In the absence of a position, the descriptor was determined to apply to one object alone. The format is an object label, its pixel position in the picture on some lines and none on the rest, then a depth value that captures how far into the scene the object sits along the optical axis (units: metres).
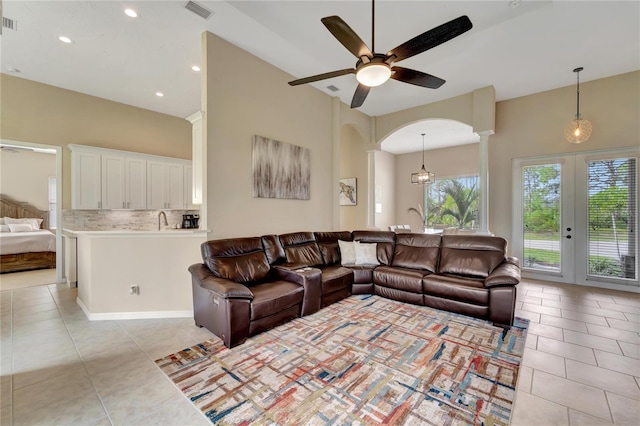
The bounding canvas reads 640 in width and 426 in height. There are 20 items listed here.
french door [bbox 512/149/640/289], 4.42
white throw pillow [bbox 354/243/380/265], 4.45
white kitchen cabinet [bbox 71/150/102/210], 4.75
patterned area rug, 1.78
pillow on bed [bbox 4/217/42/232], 6.77
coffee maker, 4.69
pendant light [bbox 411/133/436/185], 7.34
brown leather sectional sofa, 2.79
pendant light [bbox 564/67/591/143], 4.30
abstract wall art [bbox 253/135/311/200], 4.06
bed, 5.54
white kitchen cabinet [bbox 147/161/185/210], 5.68
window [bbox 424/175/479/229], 8.02
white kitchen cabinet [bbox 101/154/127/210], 5.07
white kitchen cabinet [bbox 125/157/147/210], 5.35
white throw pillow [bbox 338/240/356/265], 4.48
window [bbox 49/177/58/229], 7.62
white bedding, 5.54
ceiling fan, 2.10
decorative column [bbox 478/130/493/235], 4.94
